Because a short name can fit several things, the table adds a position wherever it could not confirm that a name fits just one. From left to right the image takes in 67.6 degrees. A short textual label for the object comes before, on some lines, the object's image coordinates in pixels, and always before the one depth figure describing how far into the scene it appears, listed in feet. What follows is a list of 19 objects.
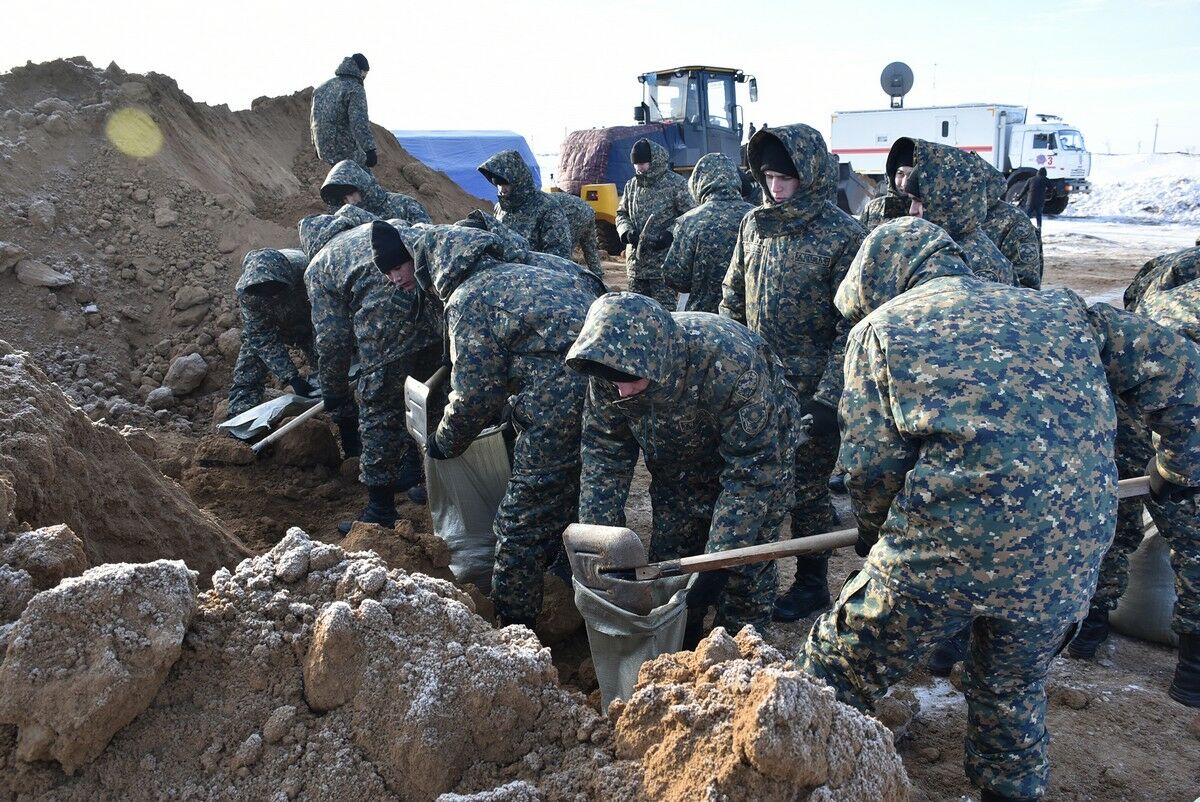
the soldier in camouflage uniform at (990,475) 6.80
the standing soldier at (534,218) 23.80
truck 61.52
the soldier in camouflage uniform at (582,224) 26.35
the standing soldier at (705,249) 18.62
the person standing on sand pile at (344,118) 27.53
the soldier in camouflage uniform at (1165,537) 10.03
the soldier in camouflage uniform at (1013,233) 18.58
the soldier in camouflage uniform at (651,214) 27.40
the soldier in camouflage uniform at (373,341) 15.10
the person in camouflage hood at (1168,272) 11.84
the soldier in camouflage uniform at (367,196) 21.40
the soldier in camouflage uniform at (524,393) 11.77
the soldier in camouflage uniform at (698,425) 9.00
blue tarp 48.11
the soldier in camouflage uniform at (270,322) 17.62
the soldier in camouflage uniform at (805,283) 13.14
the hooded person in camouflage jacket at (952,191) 12.79
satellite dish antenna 61.41
